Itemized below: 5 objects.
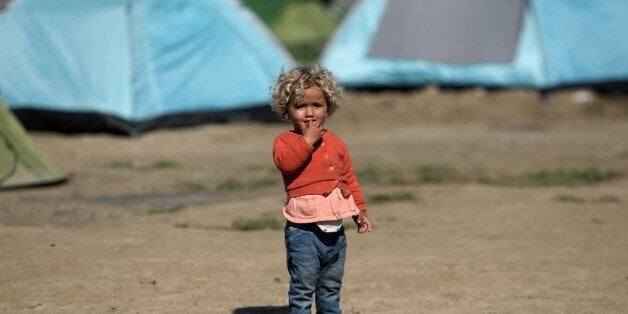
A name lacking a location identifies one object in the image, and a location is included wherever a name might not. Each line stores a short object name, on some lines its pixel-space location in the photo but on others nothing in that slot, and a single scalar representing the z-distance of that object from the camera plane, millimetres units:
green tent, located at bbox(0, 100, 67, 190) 19578
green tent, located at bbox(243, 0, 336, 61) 48656
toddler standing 9617
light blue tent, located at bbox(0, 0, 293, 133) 27312
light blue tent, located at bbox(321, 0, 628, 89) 32437
